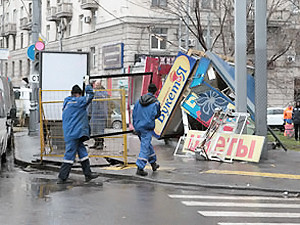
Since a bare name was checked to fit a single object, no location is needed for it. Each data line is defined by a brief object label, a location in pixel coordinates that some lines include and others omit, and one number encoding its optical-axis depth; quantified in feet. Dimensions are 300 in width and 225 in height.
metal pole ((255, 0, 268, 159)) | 43.88
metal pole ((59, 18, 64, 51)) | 131.21
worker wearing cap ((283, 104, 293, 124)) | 86.79
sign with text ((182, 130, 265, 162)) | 42.82
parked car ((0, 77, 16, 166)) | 39.88
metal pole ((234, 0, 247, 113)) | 44.70
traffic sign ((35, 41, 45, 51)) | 66.06
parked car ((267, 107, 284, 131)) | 114.67
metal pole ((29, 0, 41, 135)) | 76.69
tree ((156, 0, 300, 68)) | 82.38
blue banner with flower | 51.44
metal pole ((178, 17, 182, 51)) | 117.29
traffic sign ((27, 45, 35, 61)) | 70.39
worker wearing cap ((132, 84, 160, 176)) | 35.37
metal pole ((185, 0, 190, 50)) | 103.36
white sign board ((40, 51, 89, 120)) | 49.44
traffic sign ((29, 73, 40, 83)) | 70.79
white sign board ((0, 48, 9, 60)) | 73.61
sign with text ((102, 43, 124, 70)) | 122.93
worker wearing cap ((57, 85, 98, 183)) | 33.47
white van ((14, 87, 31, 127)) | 117.70
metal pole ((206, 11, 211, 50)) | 102.46
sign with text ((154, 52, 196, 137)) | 52.54
